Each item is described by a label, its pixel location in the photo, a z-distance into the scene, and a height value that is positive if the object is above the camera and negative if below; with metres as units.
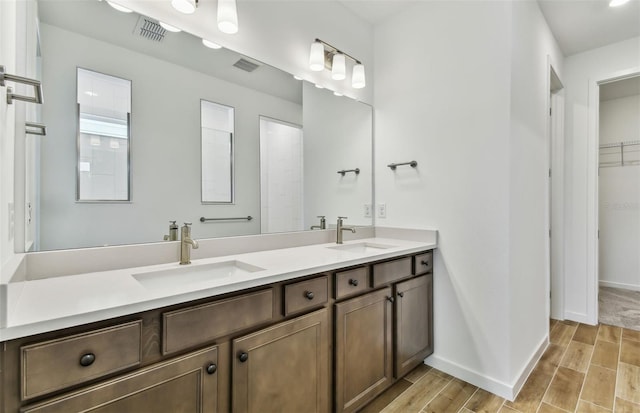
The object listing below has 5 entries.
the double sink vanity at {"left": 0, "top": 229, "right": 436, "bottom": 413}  0.76 -0.43
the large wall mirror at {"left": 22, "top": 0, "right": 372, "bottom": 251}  1.20 +0.37
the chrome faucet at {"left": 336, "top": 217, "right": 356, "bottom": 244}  2.18 -0.17
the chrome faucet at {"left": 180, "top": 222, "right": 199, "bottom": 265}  1.39 -0.18
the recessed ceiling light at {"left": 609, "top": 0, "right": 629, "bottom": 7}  2.16 +1.49
